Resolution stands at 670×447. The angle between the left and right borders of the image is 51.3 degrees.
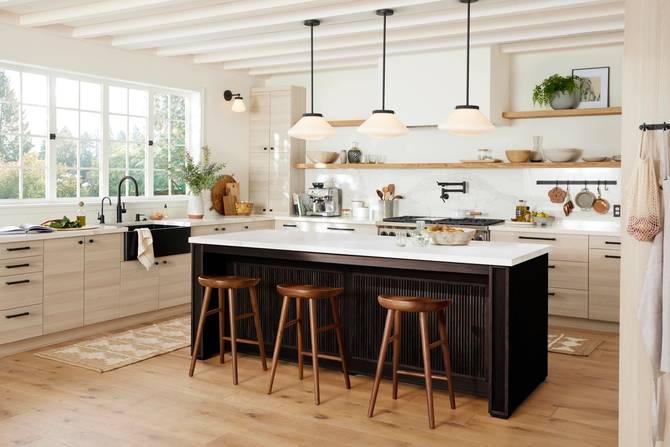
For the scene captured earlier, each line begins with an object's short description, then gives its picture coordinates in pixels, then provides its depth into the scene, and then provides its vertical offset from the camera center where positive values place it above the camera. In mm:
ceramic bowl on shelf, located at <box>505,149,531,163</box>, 6992 +488
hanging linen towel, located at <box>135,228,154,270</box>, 6309 -421
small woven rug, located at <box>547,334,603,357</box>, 5559 -1161
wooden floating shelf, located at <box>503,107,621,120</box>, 6656 +888
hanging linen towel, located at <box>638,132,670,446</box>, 2998 -404
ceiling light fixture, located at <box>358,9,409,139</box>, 4754 +522
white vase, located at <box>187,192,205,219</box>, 7520 -63
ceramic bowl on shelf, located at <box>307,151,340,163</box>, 8211 +544
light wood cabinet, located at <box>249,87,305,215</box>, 8367 +637
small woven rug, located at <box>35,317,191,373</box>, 5180 -1175
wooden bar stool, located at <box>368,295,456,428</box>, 3947 -778
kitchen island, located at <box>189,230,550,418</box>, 4129 -580
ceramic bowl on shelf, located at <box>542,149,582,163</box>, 6801 +483
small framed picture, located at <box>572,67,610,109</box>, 6781 +1152
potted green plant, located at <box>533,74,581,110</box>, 6770 +1092
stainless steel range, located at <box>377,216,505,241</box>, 6711 -208
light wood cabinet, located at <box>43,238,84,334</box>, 5586 -687
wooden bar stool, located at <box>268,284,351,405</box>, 4383 -799
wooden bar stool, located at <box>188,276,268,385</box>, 4719 -759
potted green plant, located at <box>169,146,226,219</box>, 7516 +226
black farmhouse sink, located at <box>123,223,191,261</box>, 6262 -367
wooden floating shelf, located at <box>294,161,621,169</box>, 6609 +397
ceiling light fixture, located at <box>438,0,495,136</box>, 4508 +527
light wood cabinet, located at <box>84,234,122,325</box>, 5926 -665
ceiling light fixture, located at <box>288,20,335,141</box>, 4961 +525
